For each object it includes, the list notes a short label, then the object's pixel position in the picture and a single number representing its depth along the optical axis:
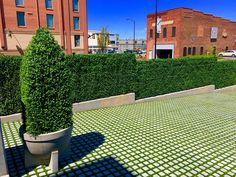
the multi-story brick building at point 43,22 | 25.67
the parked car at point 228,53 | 41.11
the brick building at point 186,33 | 35.56
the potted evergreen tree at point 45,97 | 3.82
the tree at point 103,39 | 53.66
